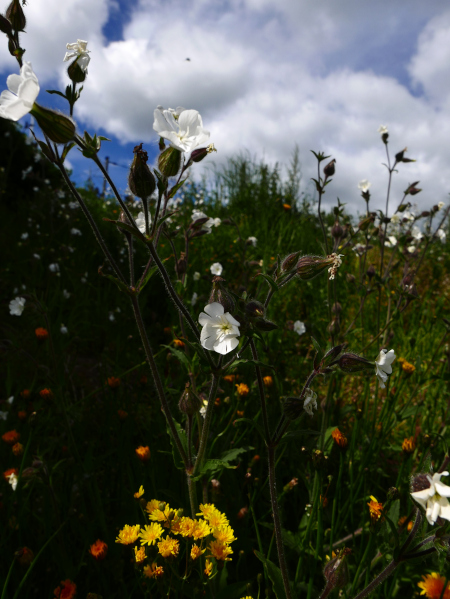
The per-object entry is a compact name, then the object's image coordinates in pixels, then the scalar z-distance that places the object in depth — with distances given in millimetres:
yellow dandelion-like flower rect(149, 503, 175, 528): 289
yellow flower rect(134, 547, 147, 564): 276
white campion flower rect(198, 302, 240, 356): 247
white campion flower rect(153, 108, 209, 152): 260
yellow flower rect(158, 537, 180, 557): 268
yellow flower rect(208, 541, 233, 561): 283
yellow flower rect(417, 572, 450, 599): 301
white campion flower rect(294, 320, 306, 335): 665
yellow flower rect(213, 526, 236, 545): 287
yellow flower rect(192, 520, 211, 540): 278
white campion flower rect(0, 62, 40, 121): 223
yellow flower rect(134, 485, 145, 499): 317
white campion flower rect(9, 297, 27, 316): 607
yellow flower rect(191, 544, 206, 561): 275
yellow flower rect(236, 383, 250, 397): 442
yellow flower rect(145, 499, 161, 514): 302
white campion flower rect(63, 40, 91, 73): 304
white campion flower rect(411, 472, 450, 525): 201
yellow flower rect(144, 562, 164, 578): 271
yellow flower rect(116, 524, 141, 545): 292
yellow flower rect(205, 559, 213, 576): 281
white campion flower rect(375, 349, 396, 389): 266
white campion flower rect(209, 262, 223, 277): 676
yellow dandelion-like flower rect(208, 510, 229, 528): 288
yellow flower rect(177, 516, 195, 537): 277
